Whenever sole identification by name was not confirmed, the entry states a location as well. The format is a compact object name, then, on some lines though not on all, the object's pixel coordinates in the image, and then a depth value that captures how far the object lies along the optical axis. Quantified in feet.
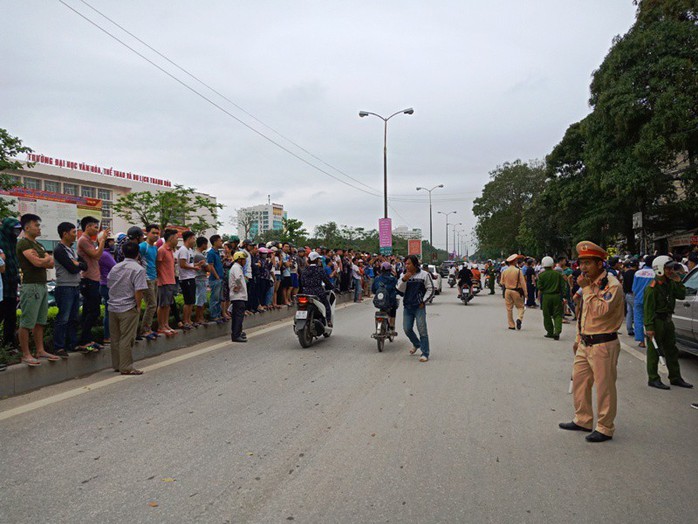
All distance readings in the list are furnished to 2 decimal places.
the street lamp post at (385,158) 107.45
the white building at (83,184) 194.39
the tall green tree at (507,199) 180.34
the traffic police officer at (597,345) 15.94
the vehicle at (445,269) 145.38
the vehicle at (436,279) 84.89
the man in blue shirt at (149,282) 27.84
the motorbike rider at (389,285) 32.39
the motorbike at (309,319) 31.68
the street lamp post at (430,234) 215.80
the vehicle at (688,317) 26.45
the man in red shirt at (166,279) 29.27
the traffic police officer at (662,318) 22.27
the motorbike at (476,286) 72.74
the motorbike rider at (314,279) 33.53
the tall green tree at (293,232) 162.91
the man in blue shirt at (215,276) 34.65
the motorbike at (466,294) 69.15
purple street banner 109.17
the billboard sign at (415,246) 135.56
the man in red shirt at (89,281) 24.12
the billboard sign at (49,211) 141.18
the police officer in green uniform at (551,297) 37.32
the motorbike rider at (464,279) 69.62
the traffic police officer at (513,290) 42.73
